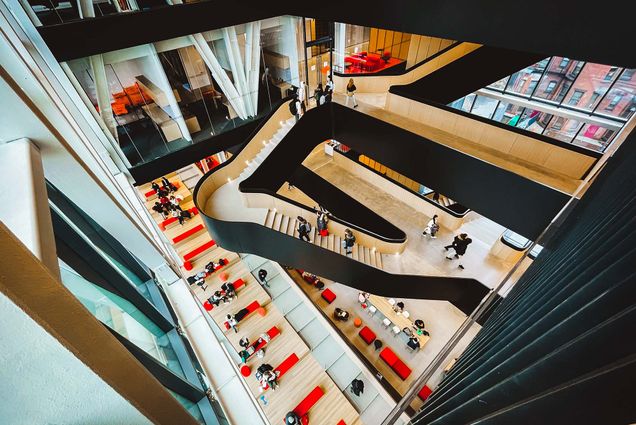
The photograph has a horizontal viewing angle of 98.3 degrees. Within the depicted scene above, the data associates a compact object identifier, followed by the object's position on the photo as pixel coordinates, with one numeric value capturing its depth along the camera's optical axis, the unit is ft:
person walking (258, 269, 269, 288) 43.52
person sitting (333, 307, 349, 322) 41.34
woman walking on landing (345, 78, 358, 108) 38.21
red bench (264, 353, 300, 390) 35.37
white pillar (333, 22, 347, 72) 56.95
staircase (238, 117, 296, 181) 37.29
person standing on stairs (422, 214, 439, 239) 37.83
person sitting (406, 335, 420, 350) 37.01
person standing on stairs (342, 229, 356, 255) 33.09
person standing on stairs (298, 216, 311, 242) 30.91
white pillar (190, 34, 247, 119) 36.78
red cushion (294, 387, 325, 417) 32.29
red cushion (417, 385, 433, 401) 33.98
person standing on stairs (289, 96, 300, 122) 38.99
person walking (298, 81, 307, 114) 39.42
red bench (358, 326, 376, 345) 39.24
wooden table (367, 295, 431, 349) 37.68
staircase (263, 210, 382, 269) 31.58
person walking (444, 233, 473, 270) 34.32
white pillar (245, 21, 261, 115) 40.55
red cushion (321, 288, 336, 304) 44.32
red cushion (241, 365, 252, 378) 34.65
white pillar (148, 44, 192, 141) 34.30
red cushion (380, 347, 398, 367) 36.70
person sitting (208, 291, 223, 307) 41.24
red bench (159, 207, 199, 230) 50.15
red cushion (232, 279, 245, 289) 43.78
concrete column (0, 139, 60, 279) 3.37
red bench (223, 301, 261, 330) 40.74
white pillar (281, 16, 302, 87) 43.73
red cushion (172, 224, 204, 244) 48.70
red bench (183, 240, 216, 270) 45.94
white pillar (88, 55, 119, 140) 31.45
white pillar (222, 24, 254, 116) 38.75
